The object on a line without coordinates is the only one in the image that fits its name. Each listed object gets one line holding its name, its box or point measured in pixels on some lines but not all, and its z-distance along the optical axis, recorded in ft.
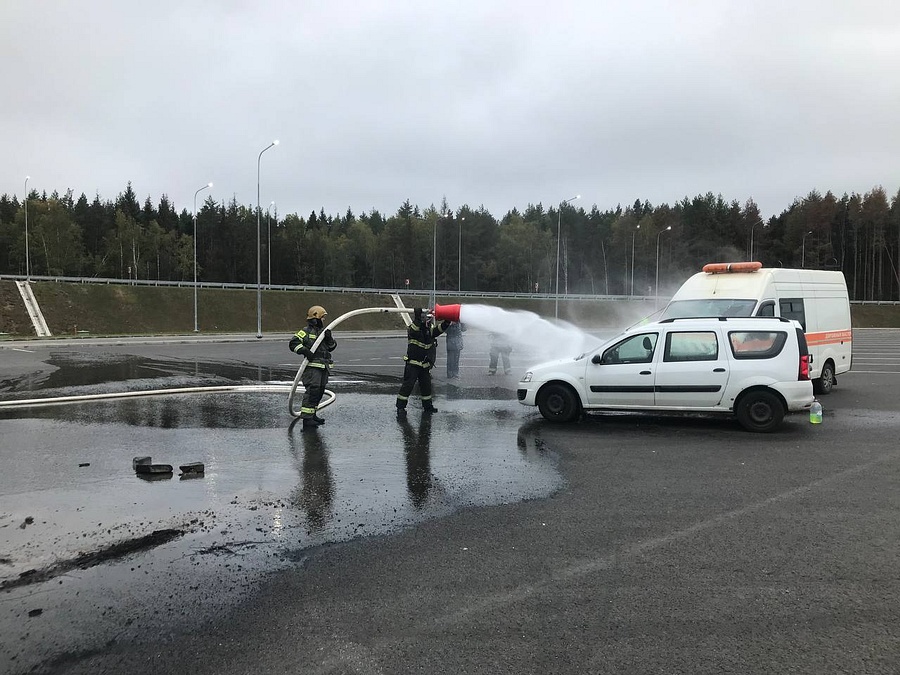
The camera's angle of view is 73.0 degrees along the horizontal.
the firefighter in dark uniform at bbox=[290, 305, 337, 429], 30.73
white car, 28.91
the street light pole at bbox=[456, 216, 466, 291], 279.69
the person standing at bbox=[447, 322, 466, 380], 52.70
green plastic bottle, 30.63
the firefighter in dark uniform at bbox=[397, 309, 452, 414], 35.12
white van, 40.06
